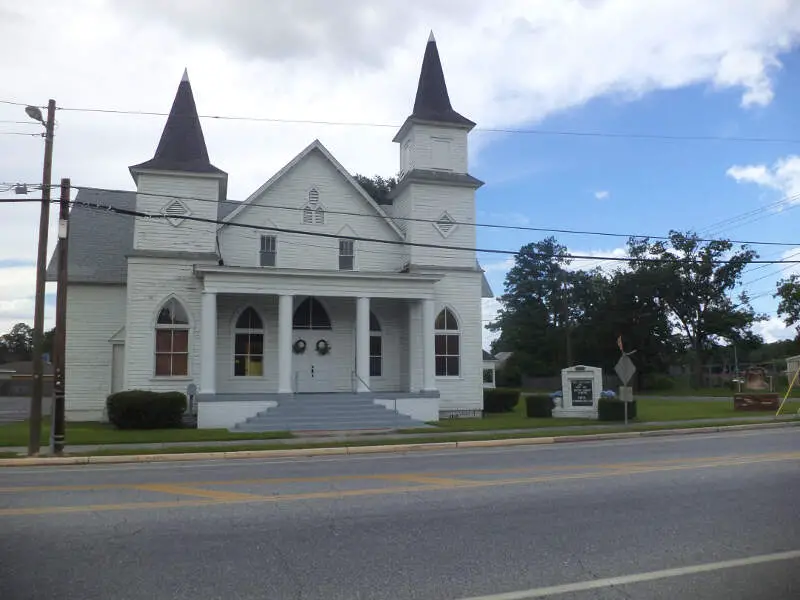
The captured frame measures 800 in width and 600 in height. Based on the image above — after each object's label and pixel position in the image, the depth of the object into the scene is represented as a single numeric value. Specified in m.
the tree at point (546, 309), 75.56
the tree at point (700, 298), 68.88
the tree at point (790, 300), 64.12
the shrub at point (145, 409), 22.25
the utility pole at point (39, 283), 16.34
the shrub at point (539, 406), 28.55
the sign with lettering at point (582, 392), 28.17
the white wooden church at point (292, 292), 24.25
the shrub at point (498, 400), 31.77
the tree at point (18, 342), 120.50
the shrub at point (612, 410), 26.16
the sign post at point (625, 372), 24.01
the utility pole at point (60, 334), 16.03
